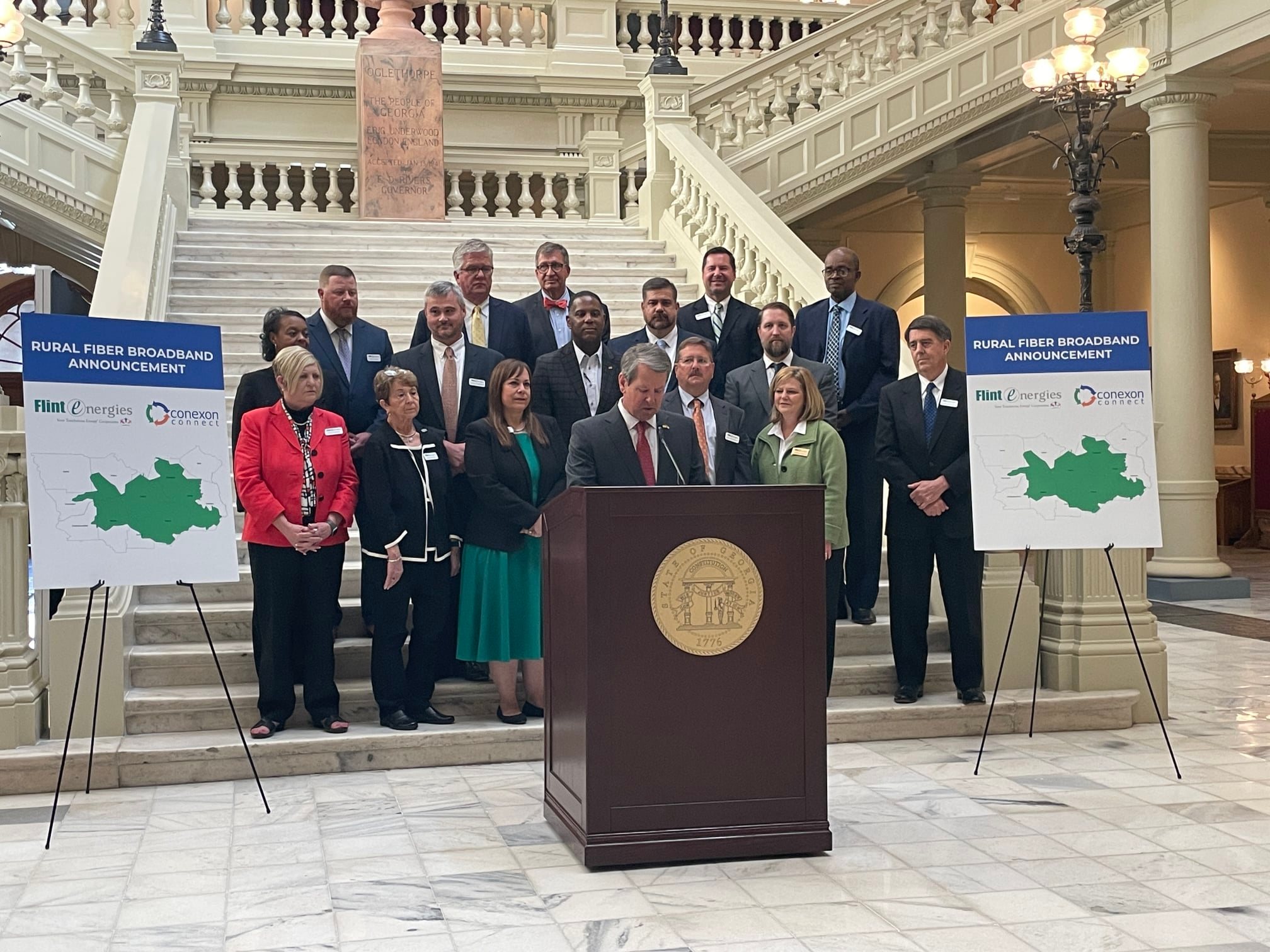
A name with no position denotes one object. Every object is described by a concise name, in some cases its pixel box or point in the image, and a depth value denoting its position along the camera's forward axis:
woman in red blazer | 5.67
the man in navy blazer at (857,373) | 6.78
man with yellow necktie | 6.95
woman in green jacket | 6.09
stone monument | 12.49
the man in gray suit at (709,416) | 5.75
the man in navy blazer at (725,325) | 7.22
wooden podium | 4.38
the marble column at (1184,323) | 11.74
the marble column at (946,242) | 15.57
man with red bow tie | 7.06
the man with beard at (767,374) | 6.50
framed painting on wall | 18.33
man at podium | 4.95
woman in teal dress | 5.95
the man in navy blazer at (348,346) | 6.50
